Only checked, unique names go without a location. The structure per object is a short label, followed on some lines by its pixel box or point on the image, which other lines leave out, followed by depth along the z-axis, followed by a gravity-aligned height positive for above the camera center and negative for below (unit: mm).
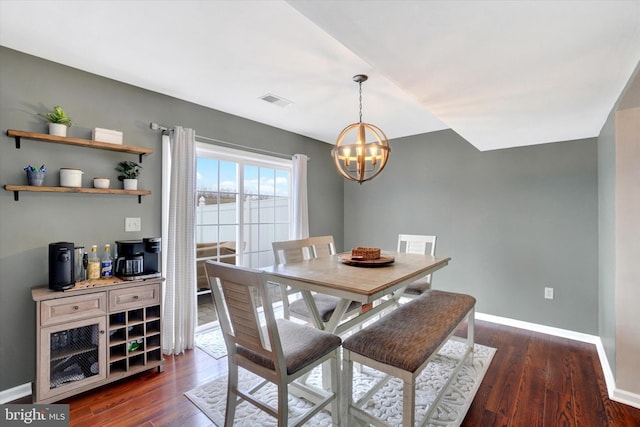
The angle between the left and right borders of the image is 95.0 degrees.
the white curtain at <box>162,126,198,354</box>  2711 -231
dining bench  1464 -722
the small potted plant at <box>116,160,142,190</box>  2483 +357
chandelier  2205 +500
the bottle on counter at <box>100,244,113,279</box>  2309 -392
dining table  1572 -373
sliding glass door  3188 +127
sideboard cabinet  1913 -868
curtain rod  2695 +813
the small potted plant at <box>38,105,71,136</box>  2096 +692
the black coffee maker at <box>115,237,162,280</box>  2346 -351
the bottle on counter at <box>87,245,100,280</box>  2240 -392
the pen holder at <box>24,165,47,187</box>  2037 +282
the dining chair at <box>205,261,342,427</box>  1406 -703
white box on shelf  2289 +642
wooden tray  2137 -341
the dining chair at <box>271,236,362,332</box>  2270 -398
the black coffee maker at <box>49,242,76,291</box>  1983 -343
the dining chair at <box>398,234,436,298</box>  2904 -360
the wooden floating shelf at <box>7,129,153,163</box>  1983 +553
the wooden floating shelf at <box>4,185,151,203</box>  1979 +193
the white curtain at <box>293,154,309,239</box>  3975 +256
